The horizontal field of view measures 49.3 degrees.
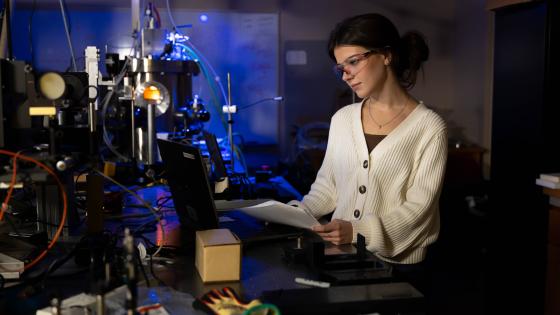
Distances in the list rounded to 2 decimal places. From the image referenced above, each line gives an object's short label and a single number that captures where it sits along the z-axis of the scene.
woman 1.77
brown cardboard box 1.26
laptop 1.52
